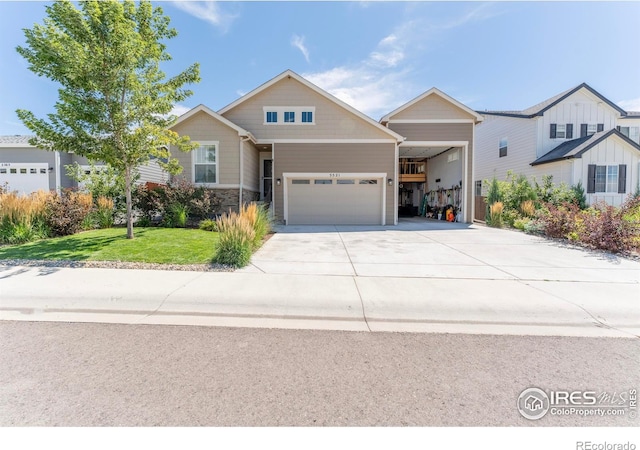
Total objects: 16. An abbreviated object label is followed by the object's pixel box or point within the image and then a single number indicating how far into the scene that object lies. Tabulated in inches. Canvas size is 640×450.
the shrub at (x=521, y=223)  525.8
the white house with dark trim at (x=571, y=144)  682.8
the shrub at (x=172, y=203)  461.7
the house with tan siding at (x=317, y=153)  600.1
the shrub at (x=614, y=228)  342.6
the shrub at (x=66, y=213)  361.7
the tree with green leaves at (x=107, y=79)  285.1
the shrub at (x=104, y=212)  431.8
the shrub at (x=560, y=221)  421.1
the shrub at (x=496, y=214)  591.5
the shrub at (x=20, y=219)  329.7
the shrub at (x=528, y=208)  584.1
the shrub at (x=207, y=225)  445.1
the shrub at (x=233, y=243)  268.4
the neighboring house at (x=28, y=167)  855.7
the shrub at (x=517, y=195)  624.7
